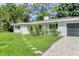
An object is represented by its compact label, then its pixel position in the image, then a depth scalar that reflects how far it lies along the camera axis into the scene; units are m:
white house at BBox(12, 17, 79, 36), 5.68
